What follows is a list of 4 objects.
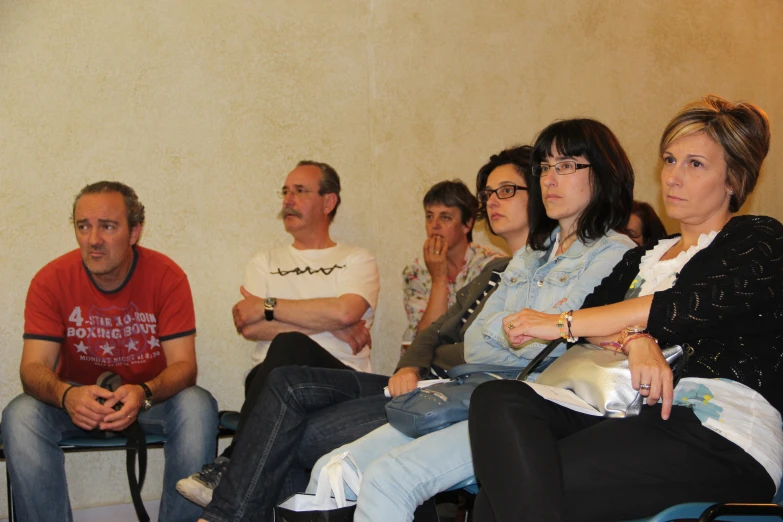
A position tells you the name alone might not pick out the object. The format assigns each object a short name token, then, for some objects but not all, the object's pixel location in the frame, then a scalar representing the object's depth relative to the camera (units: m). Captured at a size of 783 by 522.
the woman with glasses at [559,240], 2.34
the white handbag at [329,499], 2.10
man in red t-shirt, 3.08
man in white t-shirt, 3.62
